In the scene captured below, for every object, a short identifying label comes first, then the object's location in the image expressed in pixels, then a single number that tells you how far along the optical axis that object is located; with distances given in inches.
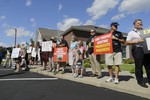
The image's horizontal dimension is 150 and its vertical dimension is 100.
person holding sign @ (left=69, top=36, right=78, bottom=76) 174.9
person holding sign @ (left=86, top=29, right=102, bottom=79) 161.6
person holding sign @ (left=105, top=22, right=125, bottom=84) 134.9
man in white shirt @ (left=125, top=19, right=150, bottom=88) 118.1
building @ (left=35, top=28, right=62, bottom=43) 688.7
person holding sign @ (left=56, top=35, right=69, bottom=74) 192.7
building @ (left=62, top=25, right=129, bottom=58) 521.4
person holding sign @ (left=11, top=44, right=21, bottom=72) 230.8
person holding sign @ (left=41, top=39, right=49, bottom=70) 215.4
